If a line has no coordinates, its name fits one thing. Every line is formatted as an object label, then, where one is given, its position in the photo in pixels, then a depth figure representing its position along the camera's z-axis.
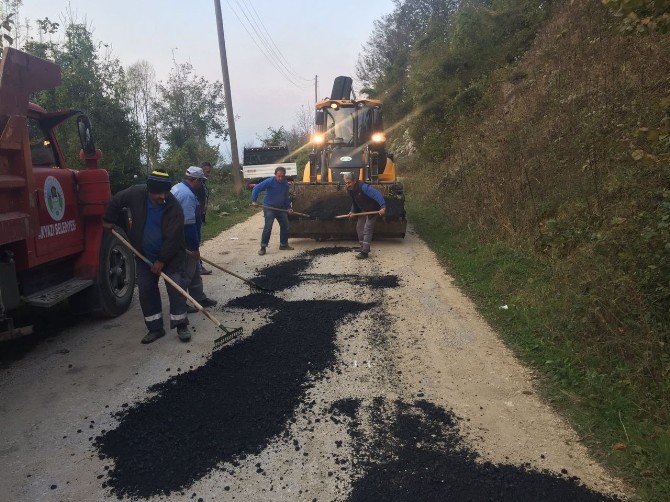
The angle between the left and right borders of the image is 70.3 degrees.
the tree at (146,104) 23.65
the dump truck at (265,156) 25.84
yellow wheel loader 9.81
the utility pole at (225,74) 18.66
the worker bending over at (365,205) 8.79
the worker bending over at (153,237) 4.81
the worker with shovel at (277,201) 9.42
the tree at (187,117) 28.44
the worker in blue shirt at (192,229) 5.75
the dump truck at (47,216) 3.92
